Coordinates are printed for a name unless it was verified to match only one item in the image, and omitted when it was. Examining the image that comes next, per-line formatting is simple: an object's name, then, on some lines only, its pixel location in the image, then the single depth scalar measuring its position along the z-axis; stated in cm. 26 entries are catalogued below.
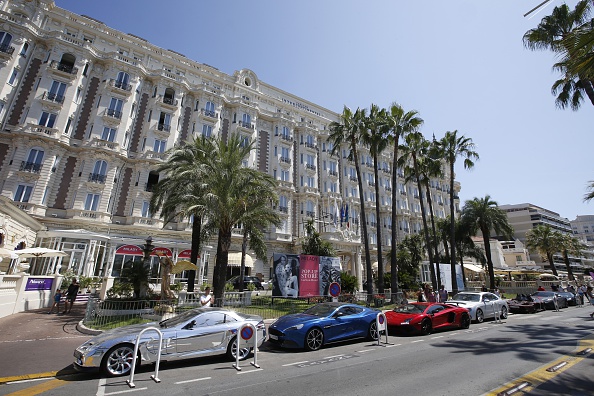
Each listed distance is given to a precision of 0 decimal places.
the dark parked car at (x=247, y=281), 2752
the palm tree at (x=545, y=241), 4853
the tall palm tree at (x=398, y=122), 2669
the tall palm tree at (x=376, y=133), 2633
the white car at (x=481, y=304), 1542
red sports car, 1184
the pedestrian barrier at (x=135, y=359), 619
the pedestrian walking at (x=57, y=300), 1571
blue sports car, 919
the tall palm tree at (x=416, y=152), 2862
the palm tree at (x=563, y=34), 1673
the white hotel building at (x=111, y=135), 2559
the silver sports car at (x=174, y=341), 666
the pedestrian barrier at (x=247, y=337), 763
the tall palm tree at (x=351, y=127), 2730
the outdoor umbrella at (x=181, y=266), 1614
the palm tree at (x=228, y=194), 1623
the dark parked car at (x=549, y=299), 2180
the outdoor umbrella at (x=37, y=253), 1778
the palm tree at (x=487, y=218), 3481
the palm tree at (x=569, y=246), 4806
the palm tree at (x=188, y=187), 1739
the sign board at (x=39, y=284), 1695
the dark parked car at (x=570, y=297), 2425
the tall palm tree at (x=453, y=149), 3186
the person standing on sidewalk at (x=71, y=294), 1582
